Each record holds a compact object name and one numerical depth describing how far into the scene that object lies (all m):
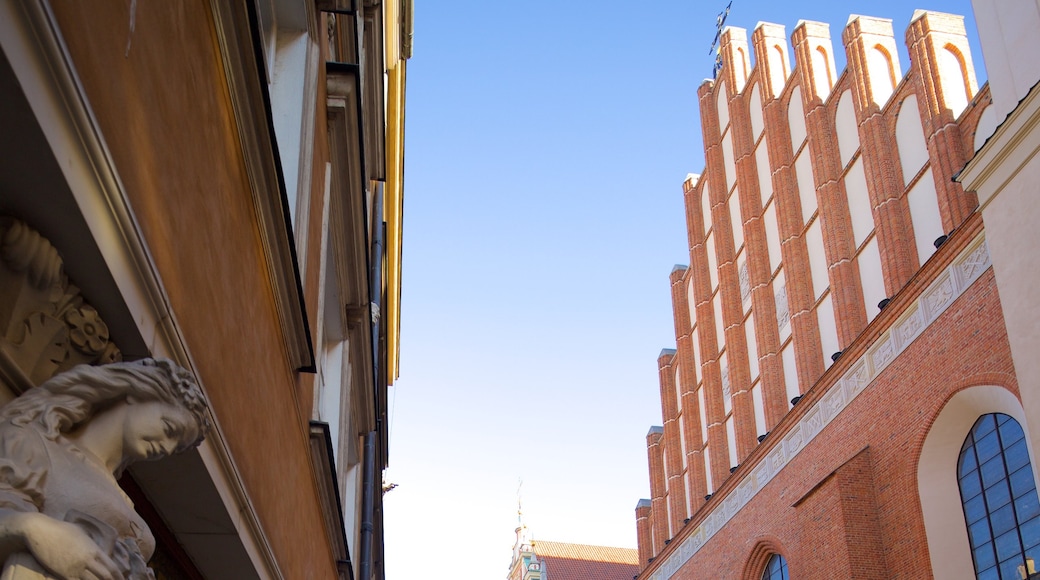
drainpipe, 10.23
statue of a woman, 1.45
